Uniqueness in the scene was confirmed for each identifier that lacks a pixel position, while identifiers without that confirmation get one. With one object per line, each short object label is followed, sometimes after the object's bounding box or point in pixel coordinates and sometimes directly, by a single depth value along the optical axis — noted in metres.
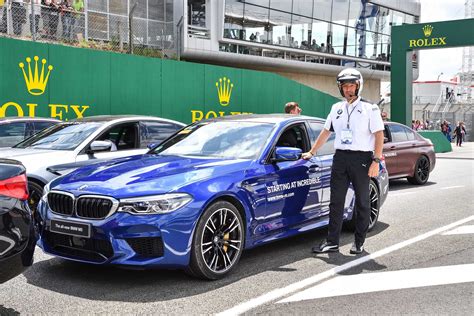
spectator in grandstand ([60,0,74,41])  17.75
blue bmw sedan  4.45
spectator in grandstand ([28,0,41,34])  15.88
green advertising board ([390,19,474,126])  25.42
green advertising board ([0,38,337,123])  13.45
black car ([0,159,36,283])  3.63
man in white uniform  5.81
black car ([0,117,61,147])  8.93
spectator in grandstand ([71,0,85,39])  18.47
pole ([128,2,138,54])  17.70
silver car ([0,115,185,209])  7.05
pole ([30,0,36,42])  15.84
